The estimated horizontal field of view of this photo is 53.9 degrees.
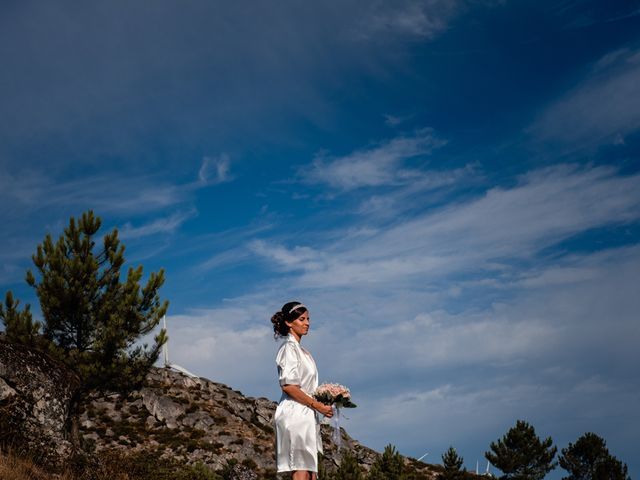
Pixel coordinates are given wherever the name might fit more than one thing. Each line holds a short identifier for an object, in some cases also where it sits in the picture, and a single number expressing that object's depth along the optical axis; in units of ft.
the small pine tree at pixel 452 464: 136.77
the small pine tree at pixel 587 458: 145.48
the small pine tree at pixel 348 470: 73.46
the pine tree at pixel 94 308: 98.48
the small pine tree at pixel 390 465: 86.40
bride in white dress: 21.83
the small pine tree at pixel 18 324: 95.61
